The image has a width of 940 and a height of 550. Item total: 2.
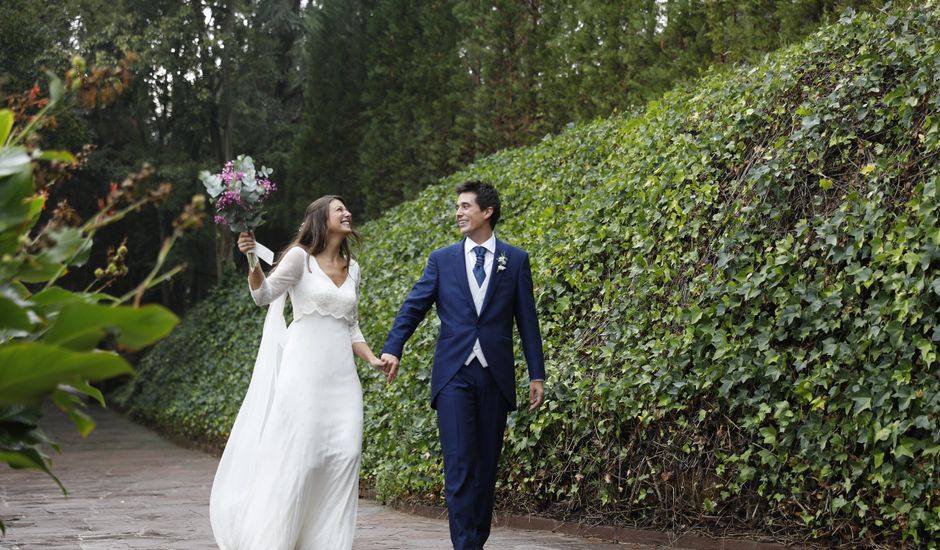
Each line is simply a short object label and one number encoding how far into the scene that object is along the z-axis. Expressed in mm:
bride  5688
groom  5840
